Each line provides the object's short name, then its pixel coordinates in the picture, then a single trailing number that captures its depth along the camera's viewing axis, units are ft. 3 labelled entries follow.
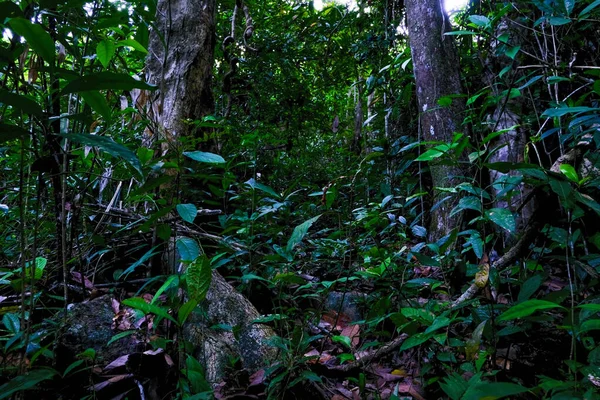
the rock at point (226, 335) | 4.82
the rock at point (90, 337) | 4.67
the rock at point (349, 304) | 6.87
